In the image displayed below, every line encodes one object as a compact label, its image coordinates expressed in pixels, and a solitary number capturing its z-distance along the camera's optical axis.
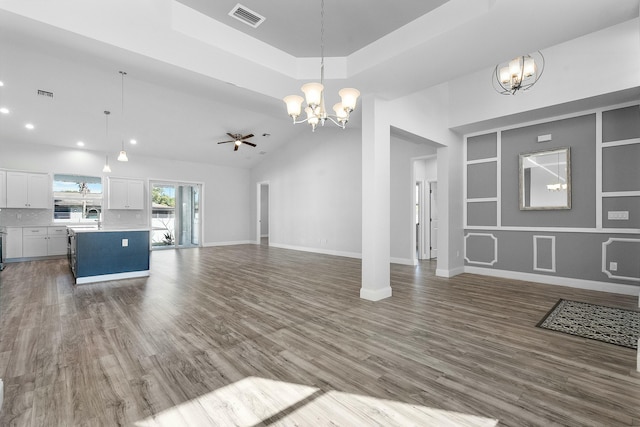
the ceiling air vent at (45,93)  5.42
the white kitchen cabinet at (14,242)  6.69
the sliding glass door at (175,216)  9.70
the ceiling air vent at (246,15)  2.91
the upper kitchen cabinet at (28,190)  6.74
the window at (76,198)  7.55
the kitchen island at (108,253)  4.76
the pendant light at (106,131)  6.33
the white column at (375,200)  3.90
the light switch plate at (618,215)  4.12
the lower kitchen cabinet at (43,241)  6.92
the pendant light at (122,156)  5.65
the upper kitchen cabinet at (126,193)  8.18
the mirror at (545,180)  4.60
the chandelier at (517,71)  3.62
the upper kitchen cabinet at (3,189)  6.62
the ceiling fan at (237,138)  7.71
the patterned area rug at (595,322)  2.67
